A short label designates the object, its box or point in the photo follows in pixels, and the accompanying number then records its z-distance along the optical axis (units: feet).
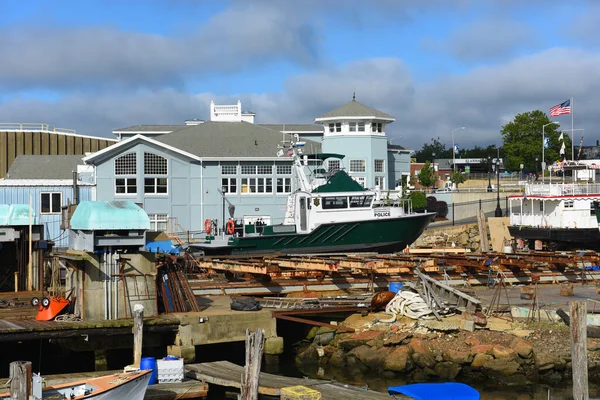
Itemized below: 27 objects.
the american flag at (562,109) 166.81
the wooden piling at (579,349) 50.78
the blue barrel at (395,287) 86.99
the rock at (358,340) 74.69
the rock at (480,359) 68.39
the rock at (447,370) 68.03
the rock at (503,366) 67.46
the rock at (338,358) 73.72
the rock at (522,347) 68.39
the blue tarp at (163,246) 106.11
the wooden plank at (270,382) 56.39
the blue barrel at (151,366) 59.93
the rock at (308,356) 75.41
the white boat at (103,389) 50.78
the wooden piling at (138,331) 58.68
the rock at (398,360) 70.03
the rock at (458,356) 69.00
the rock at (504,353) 68.33
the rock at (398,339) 72.69
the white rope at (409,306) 76.13
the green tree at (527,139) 261.85
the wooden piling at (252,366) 51.57
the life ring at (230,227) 131.54
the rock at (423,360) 69.62
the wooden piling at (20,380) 46.57
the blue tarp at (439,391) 53.01
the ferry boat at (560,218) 144.56
